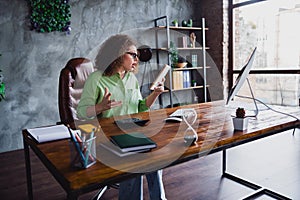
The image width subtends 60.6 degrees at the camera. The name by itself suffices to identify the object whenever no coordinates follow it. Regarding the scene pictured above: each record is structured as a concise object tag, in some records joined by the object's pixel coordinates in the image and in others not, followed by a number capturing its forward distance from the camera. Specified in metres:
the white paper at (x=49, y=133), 1.32
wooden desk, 0.89
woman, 1.66
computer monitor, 1.52
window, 3.82
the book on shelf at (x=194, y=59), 4.49
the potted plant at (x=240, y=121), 1.39
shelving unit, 4.15
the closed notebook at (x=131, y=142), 1.05
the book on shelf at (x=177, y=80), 4.23
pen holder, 0.94
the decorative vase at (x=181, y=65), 4.25
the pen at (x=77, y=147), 0.94
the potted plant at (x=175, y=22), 4.24
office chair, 2.06
